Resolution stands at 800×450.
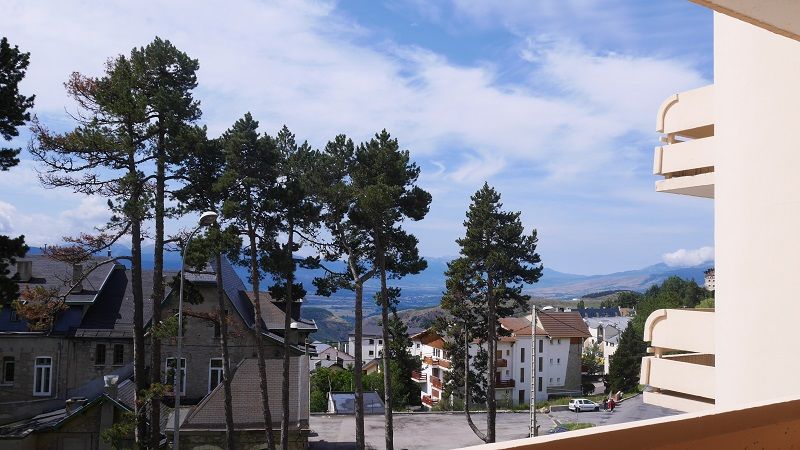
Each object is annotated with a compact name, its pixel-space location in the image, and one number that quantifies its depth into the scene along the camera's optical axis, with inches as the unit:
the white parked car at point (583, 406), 1994.3
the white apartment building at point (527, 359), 2706.7
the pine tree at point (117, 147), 743.7
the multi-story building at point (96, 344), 1117.7
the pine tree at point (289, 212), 1058.1
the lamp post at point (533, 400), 882.9
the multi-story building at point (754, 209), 273.6
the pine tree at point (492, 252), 1434.5
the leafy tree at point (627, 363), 2573.8
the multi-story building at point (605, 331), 4611.2
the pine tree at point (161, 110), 816.3
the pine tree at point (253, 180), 1022.4
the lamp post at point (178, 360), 573.2
